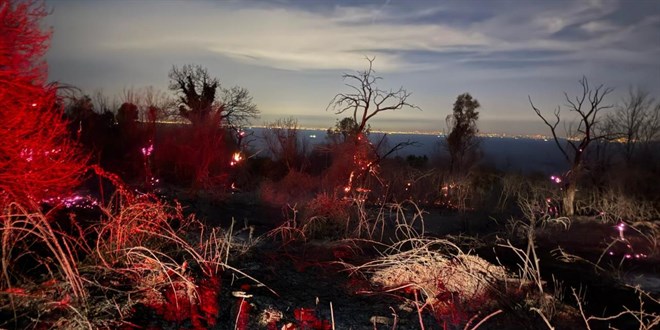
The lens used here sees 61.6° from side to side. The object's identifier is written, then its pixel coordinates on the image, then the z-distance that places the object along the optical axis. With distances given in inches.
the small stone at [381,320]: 247.9
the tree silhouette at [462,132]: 1237.1
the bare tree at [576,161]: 701.3
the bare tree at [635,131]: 1002.5
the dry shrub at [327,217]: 481.1
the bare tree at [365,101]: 627.2
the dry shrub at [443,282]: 265.6
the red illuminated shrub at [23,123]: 323.6
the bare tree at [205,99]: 1376.7
